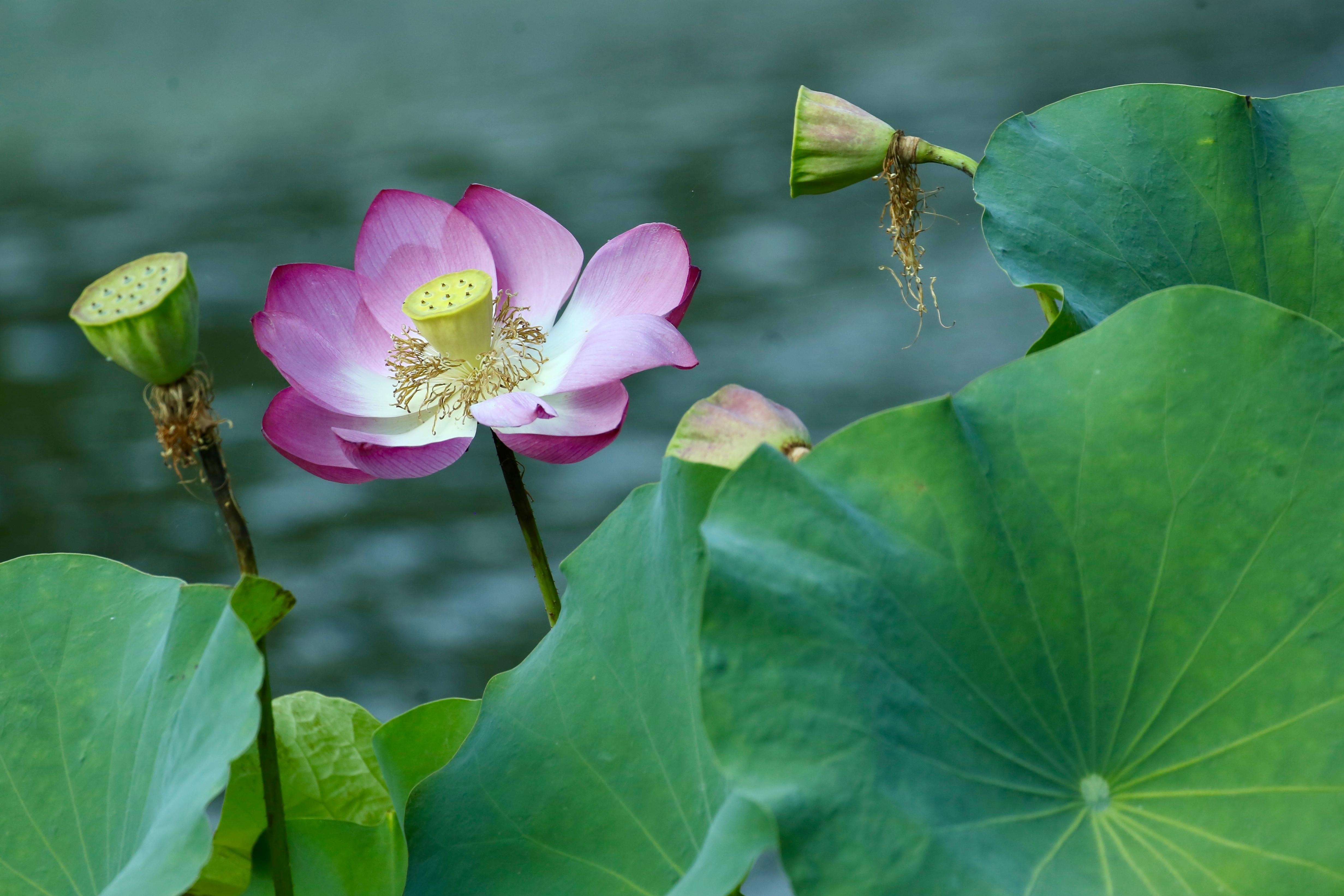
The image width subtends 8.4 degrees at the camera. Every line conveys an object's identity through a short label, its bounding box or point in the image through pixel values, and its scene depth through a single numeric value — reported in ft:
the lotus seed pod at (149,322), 14.05
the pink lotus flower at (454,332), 14.66
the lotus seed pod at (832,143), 14.89
